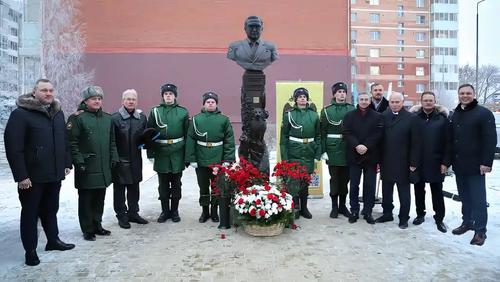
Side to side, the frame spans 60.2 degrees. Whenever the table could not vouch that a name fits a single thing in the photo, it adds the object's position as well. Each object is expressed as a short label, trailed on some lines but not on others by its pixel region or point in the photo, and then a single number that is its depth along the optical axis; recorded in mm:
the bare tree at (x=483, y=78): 47438
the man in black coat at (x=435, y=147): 5676
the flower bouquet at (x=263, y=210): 5219
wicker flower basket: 5328
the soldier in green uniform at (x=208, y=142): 5945
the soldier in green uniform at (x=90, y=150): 5137
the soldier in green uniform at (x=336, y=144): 6359
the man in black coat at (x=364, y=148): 5941
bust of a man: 6172
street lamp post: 20756
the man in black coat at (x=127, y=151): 5742
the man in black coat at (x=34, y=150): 4219
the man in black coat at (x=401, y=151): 5781
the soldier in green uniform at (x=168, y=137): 5984
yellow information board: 8078
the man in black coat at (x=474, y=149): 5133
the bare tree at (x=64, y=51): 21766
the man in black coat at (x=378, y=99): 6578
